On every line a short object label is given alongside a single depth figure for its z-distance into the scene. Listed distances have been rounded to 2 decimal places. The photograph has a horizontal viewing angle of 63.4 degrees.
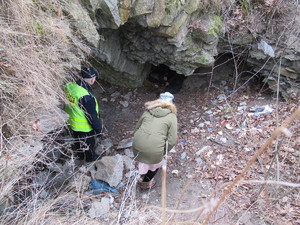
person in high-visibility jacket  3.39
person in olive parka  3.40
